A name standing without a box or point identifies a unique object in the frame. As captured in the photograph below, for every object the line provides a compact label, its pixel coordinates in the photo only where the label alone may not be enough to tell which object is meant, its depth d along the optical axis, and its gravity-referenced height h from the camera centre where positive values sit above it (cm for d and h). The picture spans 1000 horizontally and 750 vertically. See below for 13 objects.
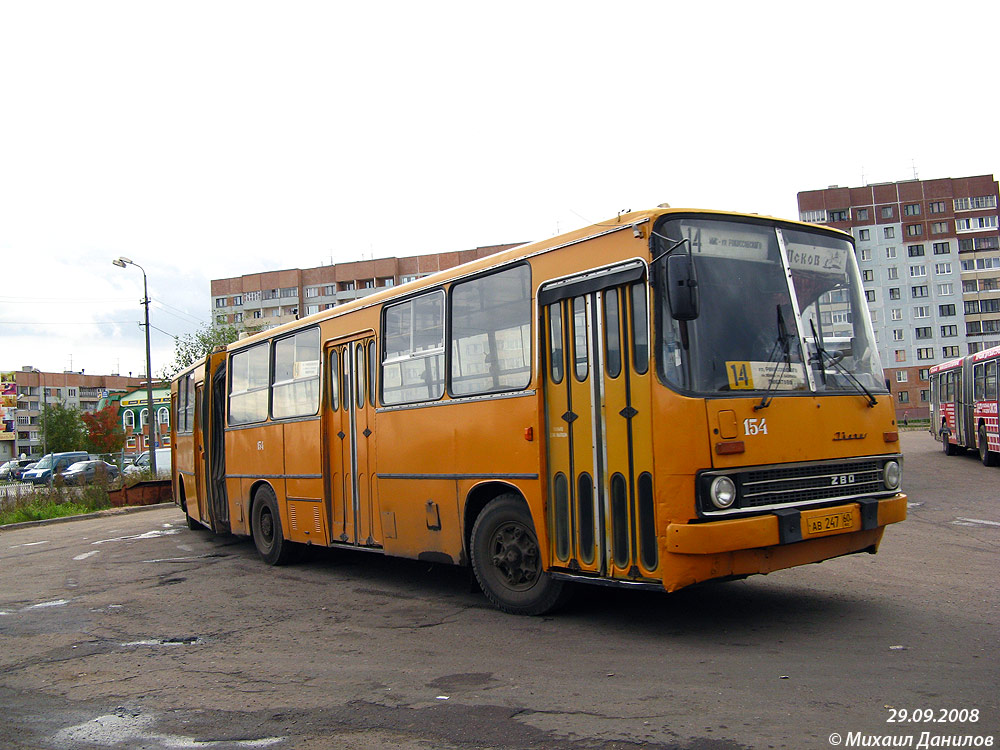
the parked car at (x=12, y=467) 5724 -223
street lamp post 3434 +140
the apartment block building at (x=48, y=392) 13700 +684
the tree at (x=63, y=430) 8612 +38
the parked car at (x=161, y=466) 3569 -159
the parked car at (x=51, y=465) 4362 -162
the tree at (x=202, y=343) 5195 +500
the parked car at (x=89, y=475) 2686 -136
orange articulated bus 605 -1
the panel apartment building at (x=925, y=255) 8744 +1403
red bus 2292 -25
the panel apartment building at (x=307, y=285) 9700 +1571
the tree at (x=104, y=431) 7562 +9
